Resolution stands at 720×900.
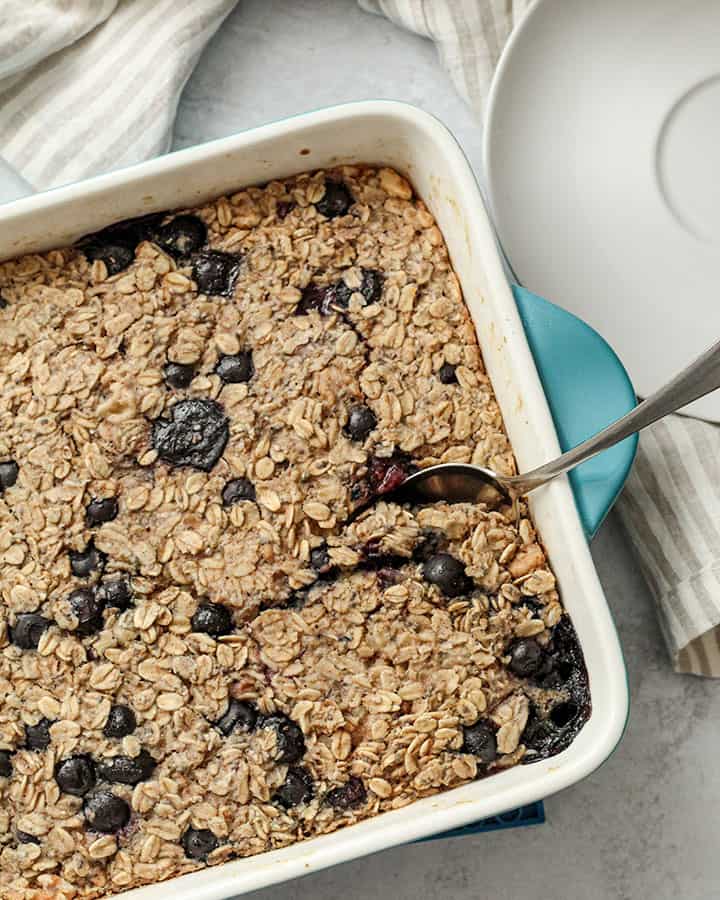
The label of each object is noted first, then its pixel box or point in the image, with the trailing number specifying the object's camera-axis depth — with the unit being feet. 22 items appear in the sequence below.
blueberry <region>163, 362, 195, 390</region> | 2.52
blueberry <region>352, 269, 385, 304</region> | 2.54
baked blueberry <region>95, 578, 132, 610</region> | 2.48
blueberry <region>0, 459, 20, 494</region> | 2.51
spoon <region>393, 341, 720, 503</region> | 2.26
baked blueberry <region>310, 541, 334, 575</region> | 2.48
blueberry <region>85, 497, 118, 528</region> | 2.49
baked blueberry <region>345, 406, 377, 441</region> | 2.50
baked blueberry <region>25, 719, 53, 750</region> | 2.46
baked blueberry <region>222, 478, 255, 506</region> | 2.49
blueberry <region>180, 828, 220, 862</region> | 2.45
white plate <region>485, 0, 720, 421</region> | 2.82
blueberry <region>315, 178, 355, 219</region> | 2.57
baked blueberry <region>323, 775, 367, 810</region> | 2.45
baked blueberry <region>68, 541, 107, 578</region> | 2.48
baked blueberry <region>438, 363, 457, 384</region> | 2.54
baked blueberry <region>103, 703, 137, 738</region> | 2.46
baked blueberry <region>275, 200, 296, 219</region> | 2.58
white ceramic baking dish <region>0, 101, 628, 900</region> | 2.39
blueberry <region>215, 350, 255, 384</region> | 2.52
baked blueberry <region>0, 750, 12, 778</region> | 2.46
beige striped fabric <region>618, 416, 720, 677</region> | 2.78
